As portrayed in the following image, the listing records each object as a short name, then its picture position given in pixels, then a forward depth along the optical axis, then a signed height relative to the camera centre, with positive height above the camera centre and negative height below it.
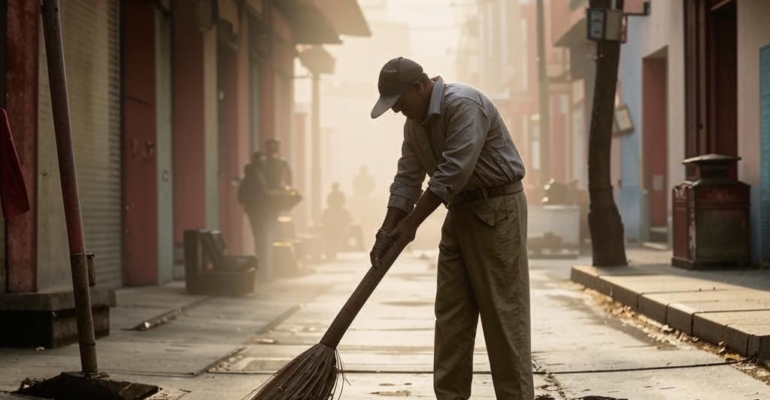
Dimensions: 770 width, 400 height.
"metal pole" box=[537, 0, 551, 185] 29.89 +2.33
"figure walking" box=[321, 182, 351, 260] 28.17 -0.35
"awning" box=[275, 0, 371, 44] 21.78 +3.53
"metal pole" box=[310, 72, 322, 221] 31.75 +1.26
